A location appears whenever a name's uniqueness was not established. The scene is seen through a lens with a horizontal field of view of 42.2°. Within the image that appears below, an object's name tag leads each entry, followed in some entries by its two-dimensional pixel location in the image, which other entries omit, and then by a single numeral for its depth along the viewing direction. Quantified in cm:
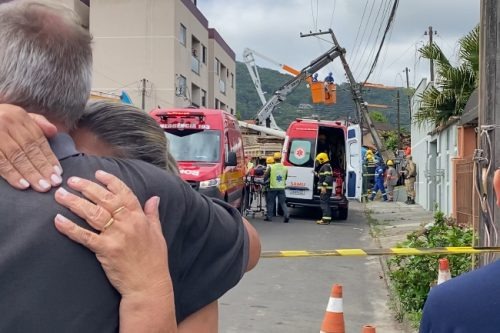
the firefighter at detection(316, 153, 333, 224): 1658
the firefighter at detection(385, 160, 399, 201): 2734
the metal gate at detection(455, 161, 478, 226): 1223
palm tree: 1235
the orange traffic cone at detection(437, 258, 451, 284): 588
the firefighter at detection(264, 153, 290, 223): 1666
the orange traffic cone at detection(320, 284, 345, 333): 536
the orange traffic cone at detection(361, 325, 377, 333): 505
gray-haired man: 144
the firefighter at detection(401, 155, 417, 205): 2426
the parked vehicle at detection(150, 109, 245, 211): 1425
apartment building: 3553
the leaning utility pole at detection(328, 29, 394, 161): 3353
